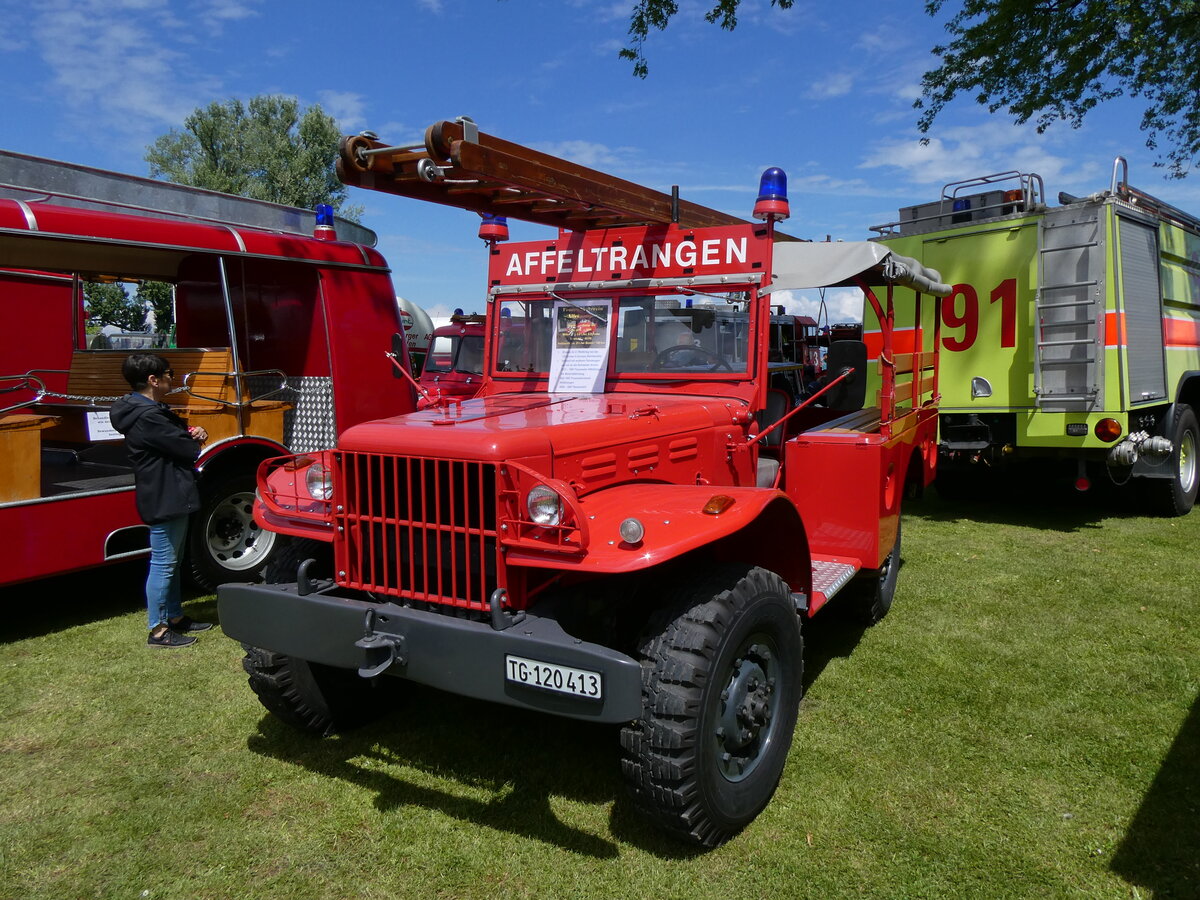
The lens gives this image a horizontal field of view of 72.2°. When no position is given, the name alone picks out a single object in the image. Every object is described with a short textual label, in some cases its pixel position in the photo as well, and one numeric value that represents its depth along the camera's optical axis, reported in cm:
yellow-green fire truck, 719
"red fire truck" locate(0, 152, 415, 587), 508
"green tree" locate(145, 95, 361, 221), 3466
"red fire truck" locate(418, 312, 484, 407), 1102
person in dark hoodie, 462
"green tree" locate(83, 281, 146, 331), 2683
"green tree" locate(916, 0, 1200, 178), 946
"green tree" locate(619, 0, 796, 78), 941
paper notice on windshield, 443
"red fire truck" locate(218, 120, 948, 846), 269
